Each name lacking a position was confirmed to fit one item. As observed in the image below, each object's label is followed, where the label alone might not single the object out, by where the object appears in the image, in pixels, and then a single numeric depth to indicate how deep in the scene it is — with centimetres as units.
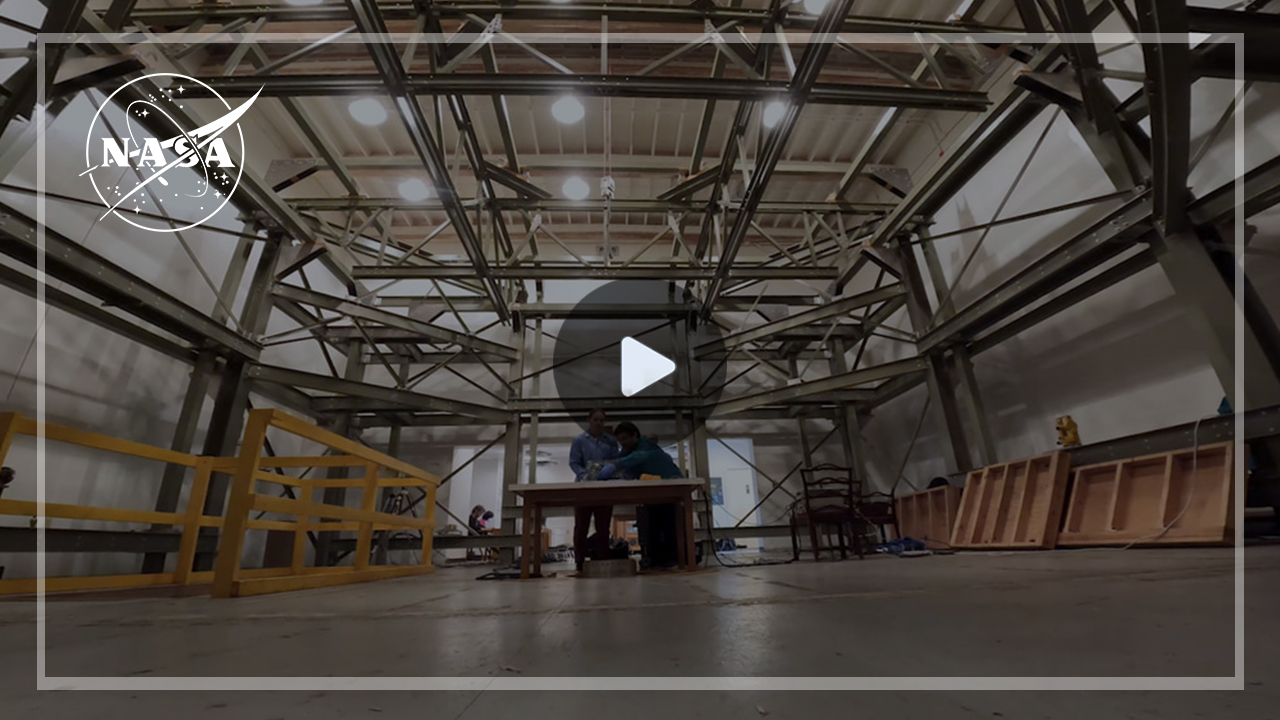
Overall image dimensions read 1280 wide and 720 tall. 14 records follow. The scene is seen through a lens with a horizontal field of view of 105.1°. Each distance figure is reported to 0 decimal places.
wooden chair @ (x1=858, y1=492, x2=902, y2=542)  820
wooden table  485
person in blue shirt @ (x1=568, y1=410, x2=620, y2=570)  612
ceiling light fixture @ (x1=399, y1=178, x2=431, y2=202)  1015
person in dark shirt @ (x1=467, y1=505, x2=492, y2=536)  1152
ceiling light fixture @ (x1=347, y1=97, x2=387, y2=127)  886
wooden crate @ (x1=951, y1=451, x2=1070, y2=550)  559
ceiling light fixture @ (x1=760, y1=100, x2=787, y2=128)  573
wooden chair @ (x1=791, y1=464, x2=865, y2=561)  699
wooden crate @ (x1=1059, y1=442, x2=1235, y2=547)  418
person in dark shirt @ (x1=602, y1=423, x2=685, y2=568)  599
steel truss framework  454
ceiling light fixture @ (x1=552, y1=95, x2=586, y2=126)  888
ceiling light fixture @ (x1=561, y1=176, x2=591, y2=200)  1032
